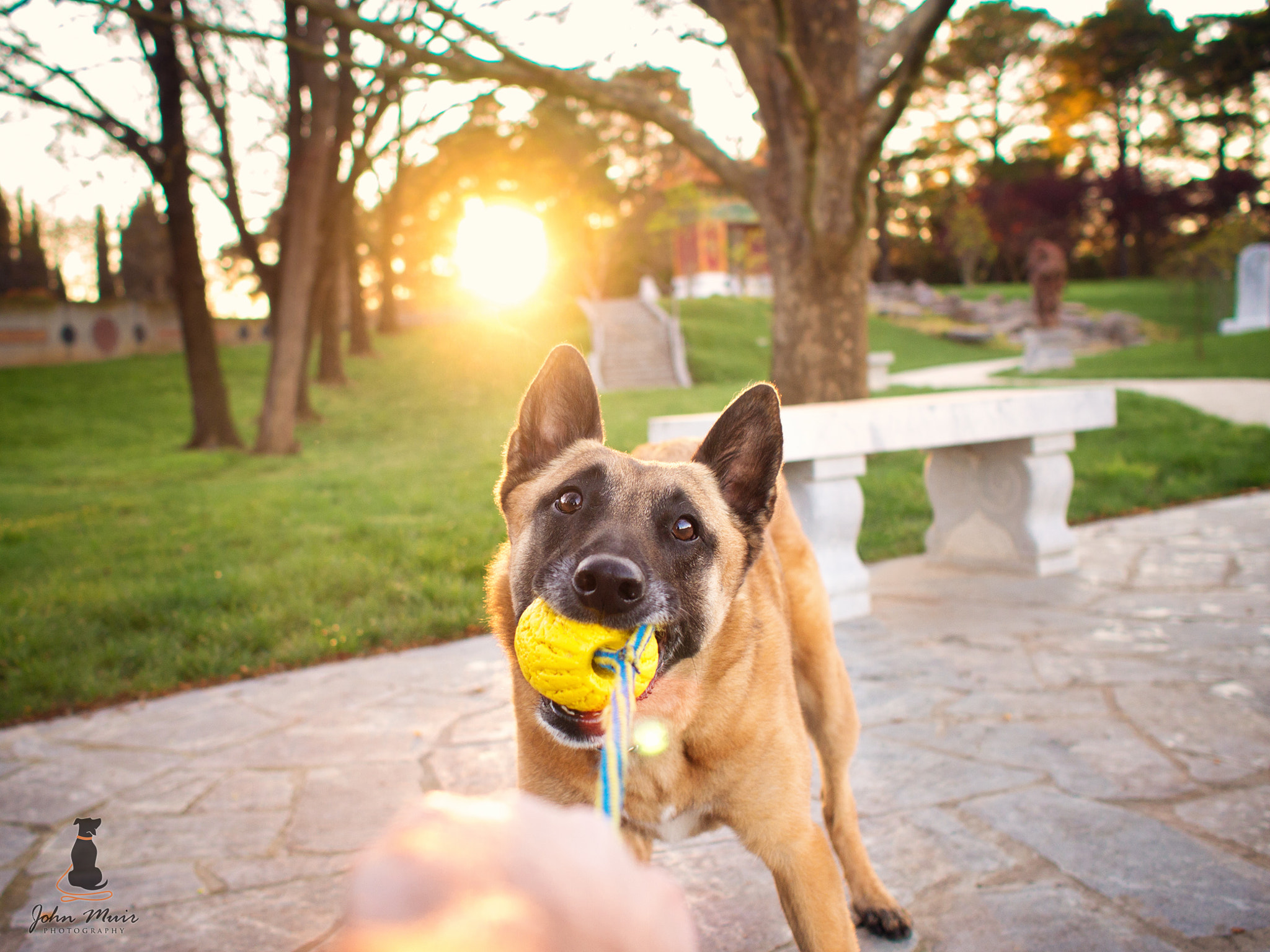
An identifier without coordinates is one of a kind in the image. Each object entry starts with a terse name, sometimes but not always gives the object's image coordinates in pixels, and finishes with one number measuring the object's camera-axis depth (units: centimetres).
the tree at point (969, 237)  4430
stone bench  518
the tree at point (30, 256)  3853
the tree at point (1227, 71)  3412
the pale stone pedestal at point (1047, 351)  2494
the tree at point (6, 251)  3725
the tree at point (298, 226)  1323
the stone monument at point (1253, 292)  2778
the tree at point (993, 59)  4356
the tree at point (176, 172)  1275
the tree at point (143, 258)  4153
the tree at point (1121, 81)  4072
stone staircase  2669
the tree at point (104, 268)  4112
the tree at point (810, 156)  732
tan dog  203
